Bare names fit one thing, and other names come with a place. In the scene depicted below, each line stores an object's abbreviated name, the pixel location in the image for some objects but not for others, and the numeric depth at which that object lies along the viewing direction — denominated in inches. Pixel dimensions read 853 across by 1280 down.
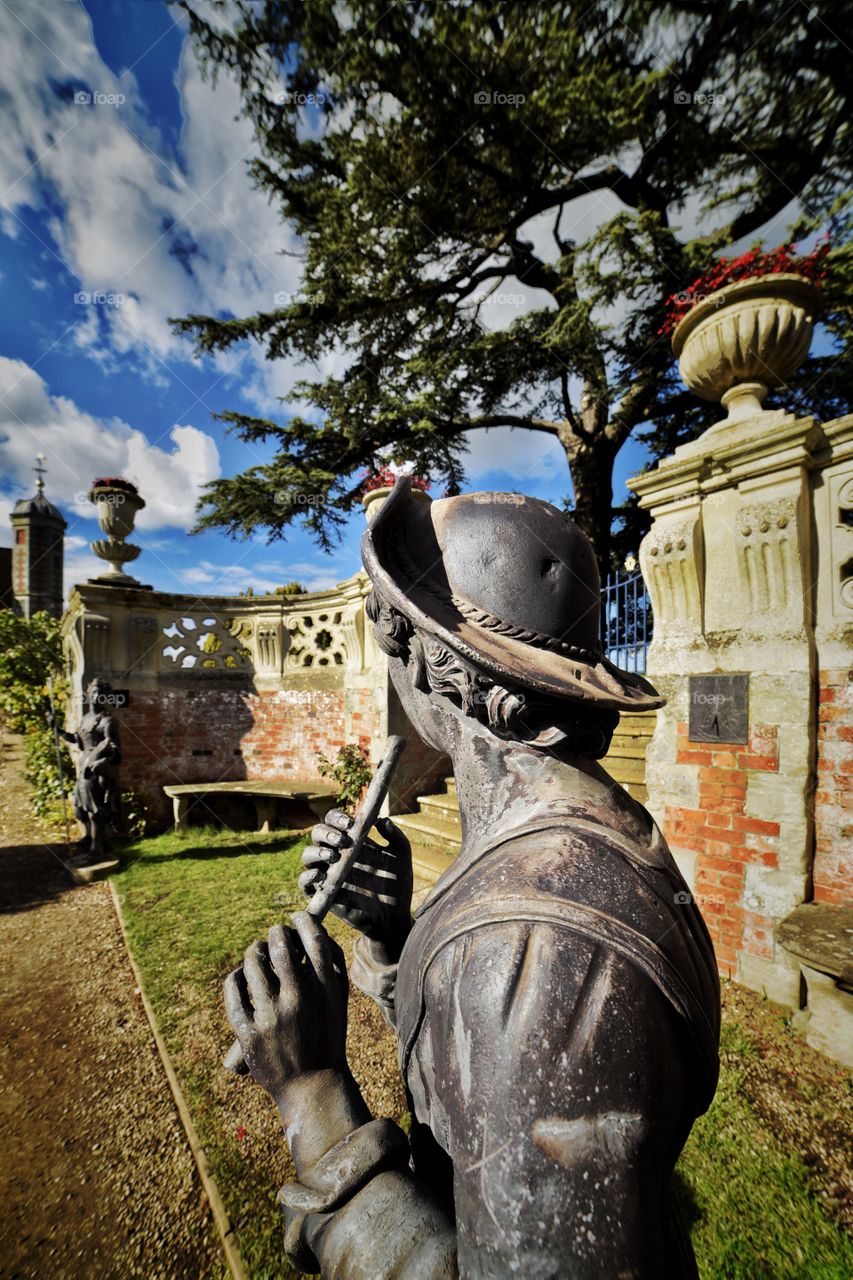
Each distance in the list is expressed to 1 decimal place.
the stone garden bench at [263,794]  268.2
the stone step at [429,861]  194.2
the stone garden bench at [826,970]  105.5
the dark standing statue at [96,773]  239.6
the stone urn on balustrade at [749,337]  132.3
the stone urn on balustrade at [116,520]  274.1
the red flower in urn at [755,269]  139.7
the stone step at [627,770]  182.6
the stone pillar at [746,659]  125.6
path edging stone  78.4
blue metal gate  231.1
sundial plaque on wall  135.0
